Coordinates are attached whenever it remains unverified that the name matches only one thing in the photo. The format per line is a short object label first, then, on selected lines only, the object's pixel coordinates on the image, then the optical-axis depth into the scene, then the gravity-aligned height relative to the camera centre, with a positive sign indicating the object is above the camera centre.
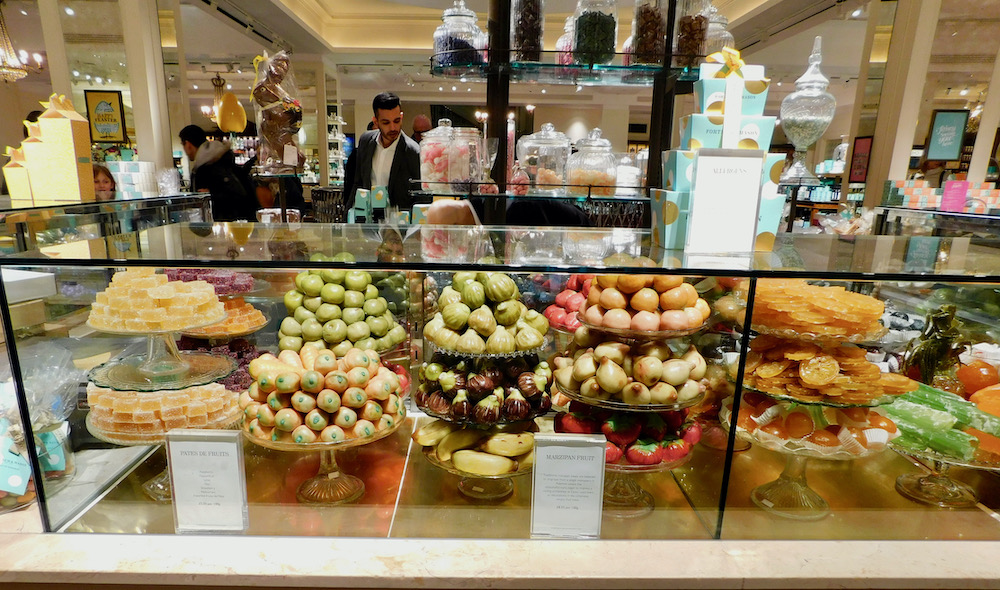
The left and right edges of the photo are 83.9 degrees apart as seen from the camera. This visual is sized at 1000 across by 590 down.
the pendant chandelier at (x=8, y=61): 5.36 +0.99
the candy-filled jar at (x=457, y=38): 2.47 +0.63
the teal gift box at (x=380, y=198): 3.18 -0.12
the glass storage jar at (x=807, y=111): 2.59 +0.37
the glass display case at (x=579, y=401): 1.30 -0.56
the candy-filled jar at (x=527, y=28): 2.39 +0.66
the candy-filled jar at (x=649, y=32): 2.41 +0.66
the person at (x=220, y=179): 4.79 -0.06
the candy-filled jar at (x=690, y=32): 2.39 +0.67
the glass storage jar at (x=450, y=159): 2.45 +0.09
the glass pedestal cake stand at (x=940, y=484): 1.43 -0.78
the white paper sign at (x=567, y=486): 1.22 -0.66
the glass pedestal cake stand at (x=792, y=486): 1.38 -0.76
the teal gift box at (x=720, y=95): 1.35 +0.23
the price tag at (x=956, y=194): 3.54 +0.02
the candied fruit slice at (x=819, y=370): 1.35 -0.43
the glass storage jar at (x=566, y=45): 2.44 +0.62
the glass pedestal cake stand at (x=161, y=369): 1.48 -0.56
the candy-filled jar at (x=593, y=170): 2.59 +0.07
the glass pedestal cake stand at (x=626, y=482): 1.36 -0.77
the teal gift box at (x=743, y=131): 1.37 +0.14
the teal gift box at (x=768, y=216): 1.44 -0.07
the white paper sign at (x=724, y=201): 1.31 -0.03
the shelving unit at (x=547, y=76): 2.44 +0.49
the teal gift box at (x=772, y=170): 1.39 +0.05
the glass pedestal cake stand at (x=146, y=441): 1.41 -0.68
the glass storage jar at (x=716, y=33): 2.50 +0.70
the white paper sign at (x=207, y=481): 1.21 -0.67
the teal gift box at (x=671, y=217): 1.40 -0.08
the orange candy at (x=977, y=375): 1.67 -0.53
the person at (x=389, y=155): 3.97 +0.17
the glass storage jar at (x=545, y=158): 2.72 +0.12
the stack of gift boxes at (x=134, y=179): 3.73 -0.07
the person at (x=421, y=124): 4.59 +0.45
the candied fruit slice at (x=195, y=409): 1.42 -0.60
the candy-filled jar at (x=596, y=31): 2.38 +0.65
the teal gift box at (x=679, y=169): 1.36 +0.05
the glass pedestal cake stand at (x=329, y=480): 1.34 -0.78
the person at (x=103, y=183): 3.64 -0.10
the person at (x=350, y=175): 4.36 +0.01
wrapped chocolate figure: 2.43 +0.27
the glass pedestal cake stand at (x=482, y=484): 1.41 -0.79
